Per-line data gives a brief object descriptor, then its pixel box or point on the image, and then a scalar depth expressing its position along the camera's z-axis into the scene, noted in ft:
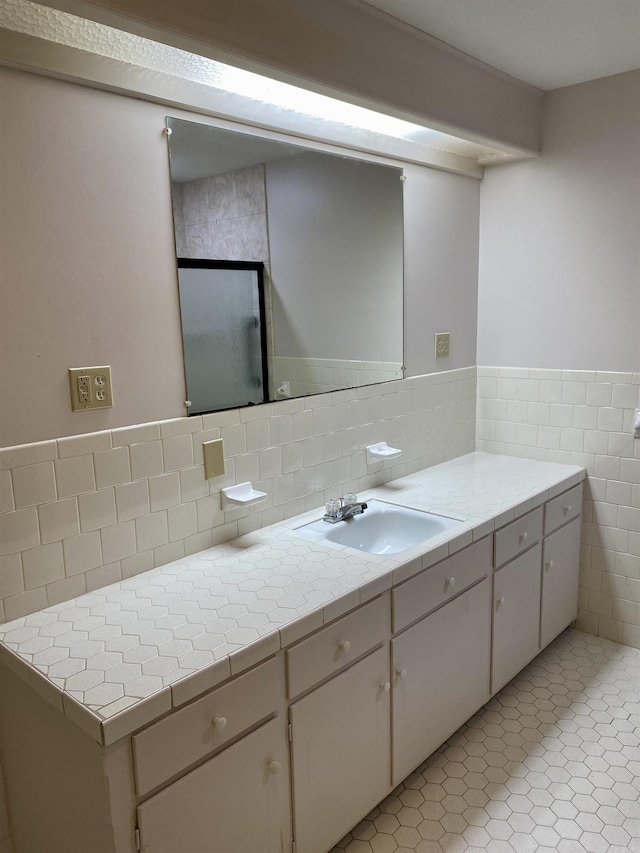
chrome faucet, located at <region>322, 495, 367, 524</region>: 7.69
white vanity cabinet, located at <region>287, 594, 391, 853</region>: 5.56
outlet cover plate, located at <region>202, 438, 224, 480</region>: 6.69
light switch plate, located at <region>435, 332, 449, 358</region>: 9.87
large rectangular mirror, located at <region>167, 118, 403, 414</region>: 6.51
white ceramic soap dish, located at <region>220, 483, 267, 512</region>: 6.82
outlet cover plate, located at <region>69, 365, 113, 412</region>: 5.63
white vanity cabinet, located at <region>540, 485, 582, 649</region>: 9.14
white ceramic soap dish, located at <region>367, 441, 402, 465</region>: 8.75
